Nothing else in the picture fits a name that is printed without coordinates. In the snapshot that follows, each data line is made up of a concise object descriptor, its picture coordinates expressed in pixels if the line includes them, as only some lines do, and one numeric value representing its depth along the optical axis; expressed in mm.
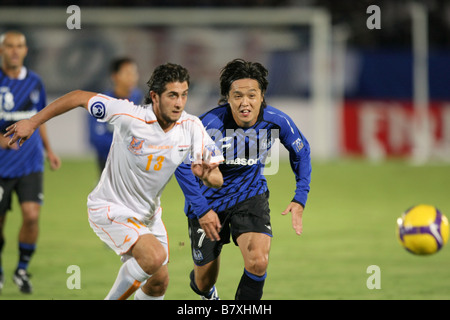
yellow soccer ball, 11555
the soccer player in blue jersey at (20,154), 14766
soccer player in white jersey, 10539
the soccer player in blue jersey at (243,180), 11336
